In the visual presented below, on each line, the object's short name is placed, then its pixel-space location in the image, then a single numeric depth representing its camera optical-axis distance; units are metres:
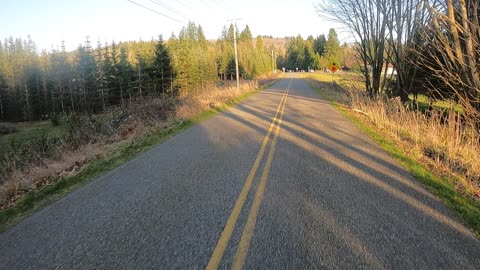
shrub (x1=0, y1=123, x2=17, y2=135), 46.19
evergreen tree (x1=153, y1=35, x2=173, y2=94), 44.56
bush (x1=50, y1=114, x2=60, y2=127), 45.69
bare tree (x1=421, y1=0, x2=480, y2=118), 7.41
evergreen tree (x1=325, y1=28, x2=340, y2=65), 114.19
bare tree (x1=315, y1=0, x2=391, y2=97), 18.63
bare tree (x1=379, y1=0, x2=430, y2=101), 15.62
